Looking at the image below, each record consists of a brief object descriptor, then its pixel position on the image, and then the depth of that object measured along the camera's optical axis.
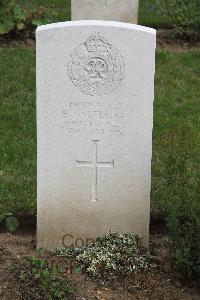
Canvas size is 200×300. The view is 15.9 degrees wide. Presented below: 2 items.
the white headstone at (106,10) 8.55
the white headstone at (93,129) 4.20
